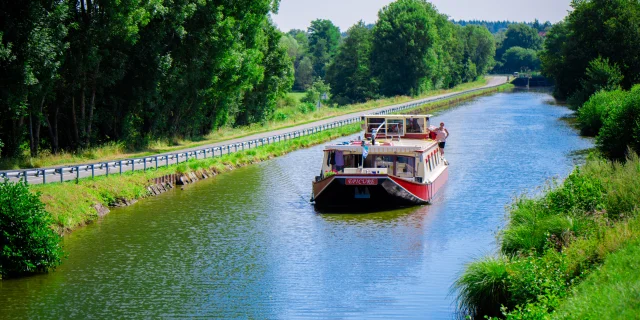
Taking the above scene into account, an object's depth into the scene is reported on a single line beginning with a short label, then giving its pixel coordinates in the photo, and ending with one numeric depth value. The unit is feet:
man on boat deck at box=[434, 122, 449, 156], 185.78
